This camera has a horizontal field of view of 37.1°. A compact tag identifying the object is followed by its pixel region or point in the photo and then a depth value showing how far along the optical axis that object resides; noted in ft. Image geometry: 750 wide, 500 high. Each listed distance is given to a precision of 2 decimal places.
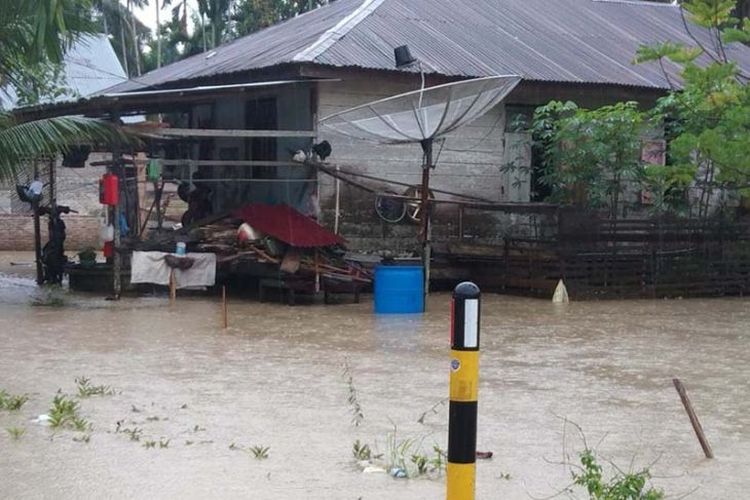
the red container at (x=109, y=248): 54.75
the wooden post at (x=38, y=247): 62.08
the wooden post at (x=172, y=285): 54.24
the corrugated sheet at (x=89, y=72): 69.81
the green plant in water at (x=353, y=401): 26.30
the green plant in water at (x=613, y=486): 17.15
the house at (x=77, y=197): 91.15
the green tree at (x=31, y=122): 47.98
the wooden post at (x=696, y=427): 21.54
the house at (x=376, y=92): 58.23
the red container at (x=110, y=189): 51.83
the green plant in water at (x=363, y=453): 22.24
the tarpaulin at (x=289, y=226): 52.49
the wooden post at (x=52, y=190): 61.82
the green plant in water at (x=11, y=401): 26.66
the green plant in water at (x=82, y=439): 23.56
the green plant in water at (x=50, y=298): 52.54
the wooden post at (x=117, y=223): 53.21
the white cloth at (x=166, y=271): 53.93
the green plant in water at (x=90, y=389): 28.78
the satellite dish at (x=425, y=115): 48.96
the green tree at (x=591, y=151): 58.23
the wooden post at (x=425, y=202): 50.60
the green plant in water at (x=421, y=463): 21.20
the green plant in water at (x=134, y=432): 23.82
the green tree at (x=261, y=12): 151.64
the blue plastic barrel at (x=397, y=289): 49.44
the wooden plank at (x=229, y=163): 52.99
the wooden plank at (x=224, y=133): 51.38
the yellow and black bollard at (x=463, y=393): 15.14
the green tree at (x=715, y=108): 37.81
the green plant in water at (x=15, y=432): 23.65
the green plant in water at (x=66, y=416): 24.79
